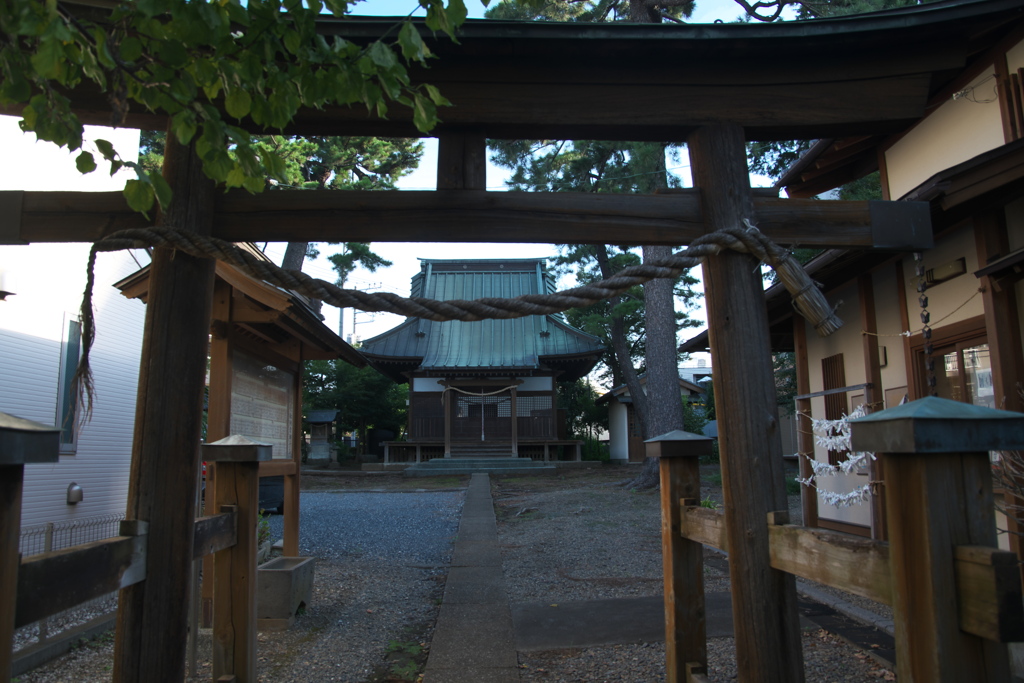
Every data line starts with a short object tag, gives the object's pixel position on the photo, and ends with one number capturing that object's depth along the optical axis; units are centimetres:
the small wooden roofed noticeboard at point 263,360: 516
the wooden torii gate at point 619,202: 275
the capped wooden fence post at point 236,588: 314
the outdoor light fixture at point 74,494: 777
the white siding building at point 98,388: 698
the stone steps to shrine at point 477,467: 2153
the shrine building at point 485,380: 2400
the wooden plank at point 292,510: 609
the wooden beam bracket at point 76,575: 184
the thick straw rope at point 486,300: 278
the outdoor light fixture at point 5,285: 538
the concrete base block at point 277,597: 508
